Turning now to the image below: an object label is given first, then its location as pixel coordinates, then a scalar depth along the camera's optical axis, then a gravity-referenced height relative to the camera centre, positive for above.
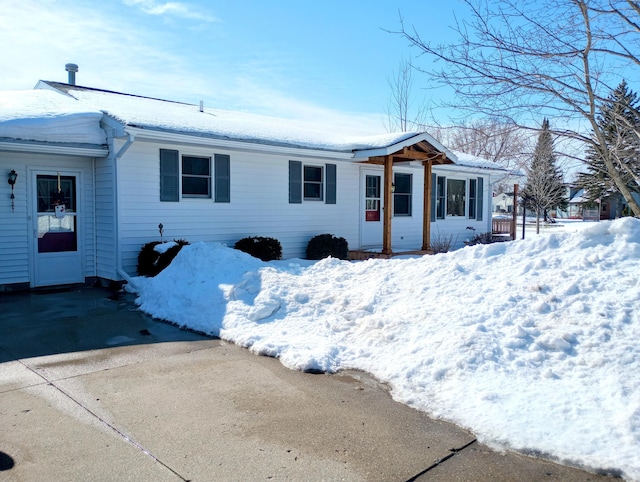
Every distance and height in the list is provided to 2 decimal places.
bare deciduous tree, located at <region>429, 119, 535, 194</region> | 8.27 +1.26
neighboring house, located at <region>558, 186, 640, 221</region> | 47.94 +0.94
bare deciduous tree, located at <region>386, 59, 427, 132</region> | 33.20 +6.14
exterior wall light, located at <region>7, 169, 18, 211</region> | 10.34 +0.69
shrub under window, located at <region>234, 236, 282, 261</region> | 12.40 -0.75
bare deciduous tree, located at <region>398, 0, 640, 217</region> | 7.46 +2.01
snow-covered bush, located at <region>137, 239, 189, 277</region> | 10.50 -0.85
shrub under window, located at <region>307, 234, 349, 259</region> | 14.00 -0.84
